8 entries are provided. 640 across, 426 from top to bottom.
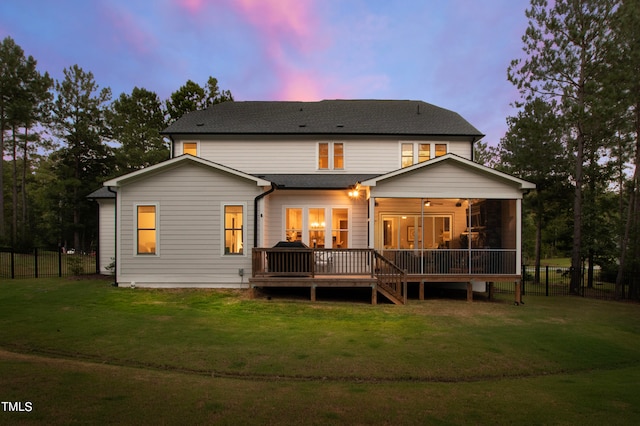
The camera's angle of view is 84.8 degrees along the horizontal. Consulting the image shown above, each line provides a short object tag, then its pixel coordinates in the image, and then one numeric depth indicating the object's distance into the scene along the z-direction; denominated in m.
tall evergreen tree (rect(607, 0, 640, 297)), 14.17
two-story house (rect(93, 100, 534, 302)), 12.89
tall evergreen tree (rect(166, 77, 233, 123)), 32.66
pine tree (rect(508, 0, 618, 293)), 15.46
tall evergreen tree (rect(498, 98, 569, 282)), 17.00
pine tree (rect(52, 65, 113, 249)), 38.19
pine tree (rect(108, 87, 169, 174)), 34.66
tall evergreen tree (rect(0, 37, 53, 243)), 29.25
